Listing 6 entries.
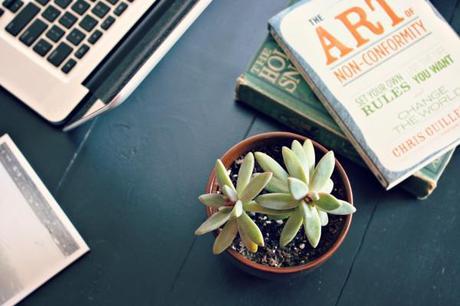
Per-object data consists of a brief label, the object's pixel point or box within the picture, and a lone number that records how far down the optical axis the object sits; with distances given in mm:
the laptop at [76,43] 674
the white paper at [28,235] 687
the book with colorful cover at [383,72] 645
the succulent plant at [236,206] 526
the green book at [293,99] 670
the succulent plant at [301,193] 517
